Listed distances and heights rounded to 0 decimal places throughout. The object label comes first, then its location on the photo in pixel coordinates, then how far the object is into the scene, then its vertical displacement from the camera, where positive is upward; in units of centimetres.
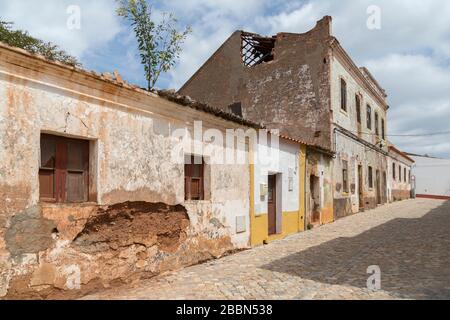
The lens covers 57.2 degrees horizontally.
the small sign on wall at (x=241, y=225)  972 -103
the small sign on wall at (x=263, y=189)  1101 -22
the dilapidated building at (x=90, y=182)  506 +1
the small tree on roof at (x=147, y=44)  1492 +503
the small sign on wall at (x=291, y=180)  1302 +4
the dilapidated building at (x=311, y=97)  1703 +393
